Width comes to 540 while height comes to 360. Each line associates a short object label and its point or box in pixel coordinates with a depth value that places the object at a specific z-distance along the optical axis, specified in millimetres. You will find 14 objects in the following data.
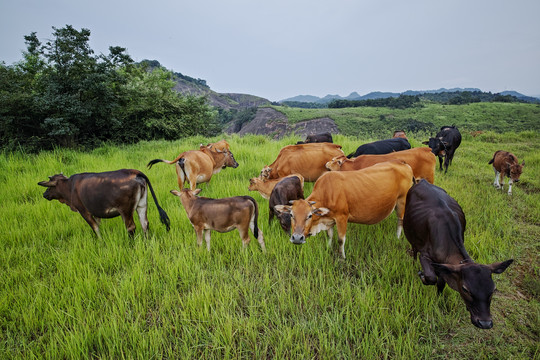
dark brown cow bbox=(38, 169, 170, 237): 3855
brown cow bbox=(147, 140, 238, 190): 5934
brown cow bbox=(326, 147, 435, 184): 5496
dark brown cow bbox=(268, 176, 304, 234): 4363
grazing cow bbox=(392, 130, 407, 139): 10519
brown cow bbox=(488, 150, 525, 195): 6469
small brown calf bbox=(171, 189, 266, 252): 3645
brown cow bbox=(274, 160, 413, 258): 3590
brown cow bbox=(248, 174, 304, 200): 5652
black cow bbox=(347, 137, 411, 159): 7473
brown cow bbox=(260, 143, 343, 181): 6457
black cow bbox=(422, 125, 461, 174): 8797
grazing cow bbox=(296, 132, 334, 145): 10516
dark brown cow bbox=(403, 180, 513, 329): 2166
